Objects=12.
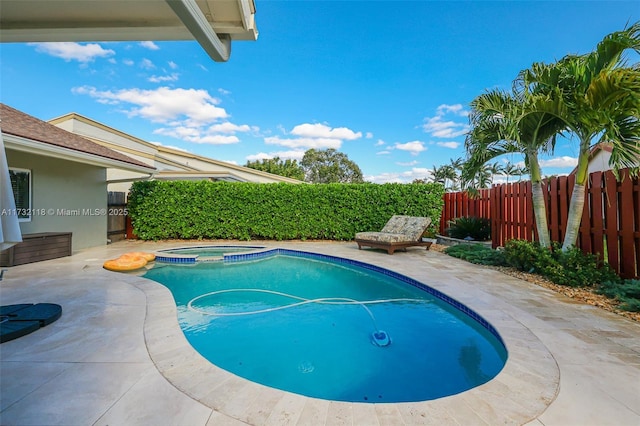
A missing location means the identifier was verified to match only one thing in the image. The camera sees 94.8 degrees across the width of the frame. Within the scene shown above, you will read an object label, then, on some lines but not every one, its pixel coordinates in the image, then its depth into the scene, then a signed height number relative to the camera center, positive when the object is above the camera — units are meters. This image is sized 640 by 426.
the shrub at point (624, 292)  4.47 -1.32
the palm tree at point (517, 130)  6.16 +2.05
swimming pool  3.24 -1.74
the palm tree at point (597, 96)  4.91 +2.05
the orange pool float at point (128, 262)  7.47 -1.11
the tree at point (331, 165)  44.22 +7.99
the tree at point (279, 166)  38.78 +7.10
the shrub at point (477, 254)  7.98 -1.12
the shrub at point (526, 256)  6.50 -0.94
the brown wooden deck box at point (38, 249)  7.37 -0.76
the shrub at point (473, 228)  11.36 -0.46
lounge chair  9.99 -0.65
